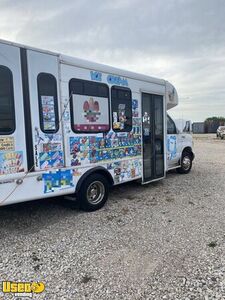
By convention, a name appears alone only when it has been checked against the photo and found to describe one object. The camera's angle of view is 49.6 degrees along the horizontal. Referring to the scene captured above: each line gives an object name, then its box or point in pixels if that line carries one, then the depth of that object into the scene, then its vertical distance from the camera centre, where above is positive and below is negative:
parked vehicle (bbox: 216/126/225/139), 29.45 -0.51
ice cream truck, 3.51 +0.09
